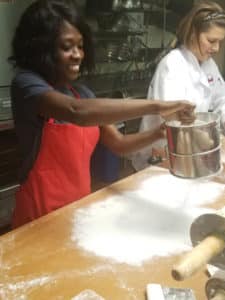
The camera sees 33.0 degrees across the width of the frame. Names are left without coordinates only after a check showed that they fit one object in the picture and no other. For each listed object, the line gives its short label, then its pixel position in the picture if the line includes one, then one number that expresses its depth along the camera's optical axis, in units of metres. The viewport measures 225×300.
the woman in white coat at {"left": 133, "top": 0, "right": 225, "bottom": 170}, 1.71
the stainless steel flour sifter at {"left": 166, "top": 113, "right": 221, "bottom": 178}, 0.92
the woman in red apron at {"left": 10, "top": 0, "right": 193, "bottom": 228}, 1.07
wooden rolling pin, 0.48
